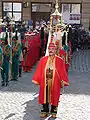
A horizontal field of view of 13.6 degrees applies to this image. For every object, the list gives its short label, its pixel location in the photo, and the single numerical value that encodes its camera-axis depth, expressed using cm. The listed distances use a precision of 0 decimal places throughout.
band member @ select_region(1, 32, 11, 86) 1155
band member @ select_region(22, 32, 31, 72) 1483
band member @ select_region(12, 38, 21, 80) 1255
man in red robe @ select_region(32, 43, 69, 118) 840
